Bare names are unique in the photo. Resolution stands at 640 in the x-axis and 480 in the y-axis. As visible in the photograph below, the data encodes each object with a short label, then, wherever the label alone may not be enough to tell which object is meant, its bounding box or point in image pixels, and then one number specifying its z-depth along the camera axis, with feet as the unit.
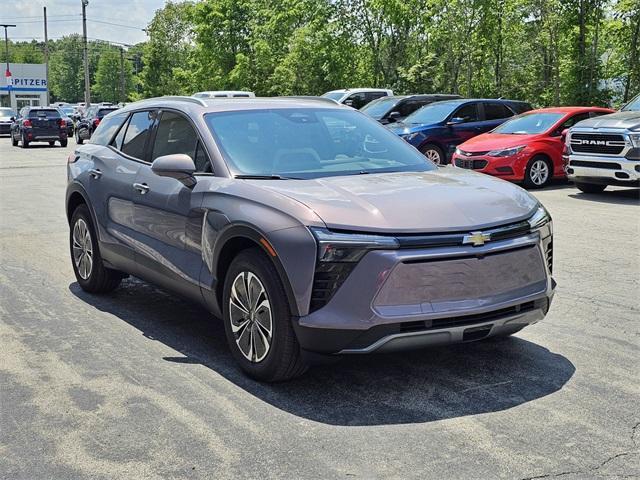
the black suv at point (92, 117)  117.08
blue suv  59.00
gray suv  13.88
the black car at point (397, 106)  66.39
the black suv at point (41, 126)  107.24
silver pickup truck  41.50
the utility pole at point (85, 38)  163.53
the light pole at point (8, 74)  250.72
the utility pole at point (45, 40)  241.55
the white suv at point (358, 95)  85.92
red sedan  49.03
